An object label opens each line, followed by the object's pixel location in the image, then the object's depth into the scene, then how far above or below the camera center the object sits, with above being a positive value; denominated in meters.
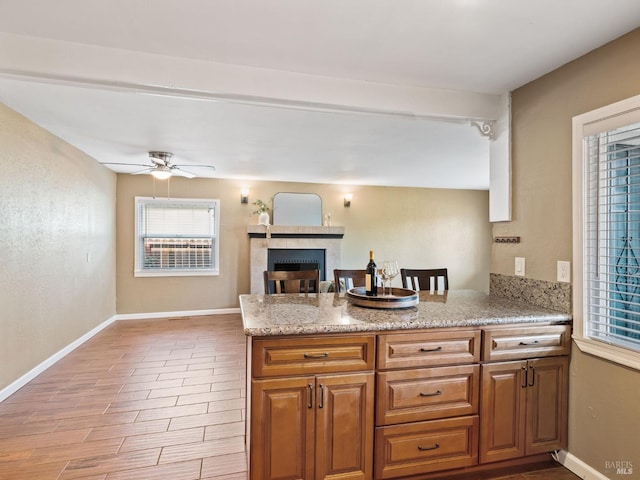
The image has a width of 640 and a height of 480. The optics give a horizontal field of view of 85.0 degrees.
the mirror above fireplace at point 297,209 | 6.18 +0.57
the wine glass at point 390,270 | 2.37 -0.20
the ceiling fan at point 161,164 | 4.20 +0.95
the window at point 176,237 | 5.71 +0.06
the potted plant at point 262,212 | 5.92 +0.49
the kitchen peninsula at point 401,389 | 1.67 -0.78
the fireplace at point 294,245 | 5.93 -0.08
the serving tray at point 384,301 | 2.14 -0.38
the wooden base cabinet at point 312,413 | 1.64 -0.84
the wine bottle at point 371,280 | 2.32 -0.27
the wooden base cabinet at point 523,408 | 1.93 -0.95
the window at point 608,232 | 1.79 +0.05
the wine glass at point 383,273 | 2.38 -0.23
